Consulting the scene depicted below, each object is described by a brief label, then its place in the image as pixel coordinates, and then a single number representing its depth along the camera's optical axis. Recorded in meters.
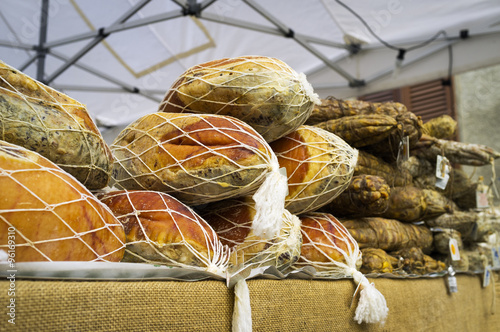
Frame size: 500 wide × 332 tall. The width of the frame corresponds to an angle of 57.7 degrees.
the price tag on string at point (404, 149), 2.02
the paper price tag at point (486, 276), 2.58
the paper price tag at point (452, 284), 2.09
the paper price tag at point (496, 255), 2.79
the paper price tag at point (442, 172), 2.27
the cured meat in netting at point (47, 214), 0.69
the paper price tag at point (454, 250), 2.29
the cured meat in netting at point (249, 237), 1.18
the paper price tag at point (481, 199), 2.72
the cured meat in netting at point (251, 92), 1.29
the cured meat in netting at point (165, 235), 0.97
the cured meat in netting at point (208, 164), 1.06
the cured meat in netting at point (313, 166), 1.42
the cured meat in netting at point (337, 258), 1.31
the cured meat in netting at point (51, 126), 0.85
